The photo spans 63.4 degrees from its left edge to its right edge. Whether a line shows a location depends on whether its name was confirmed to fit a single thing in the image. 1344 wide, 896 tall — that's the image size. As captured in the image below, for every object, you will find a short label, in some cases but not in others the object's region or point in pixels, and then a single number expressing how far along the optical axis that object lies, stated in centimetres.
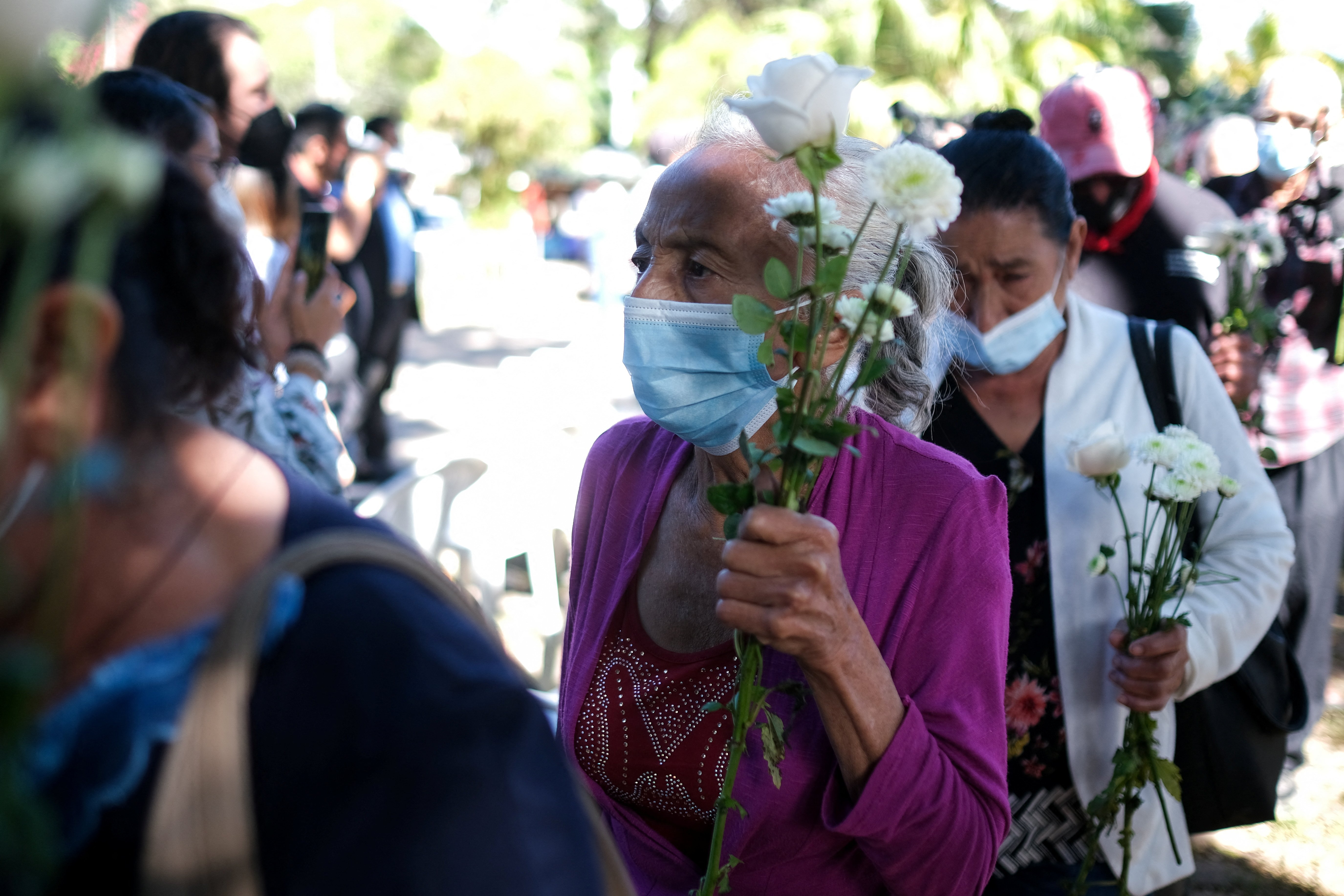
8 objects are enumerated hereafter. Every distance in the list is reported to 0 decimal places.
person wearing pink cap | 325
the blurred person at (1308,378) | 399
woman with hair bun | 217
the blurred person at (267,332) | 189
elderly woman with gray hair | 146
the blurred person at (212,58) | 302
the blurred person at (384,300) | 795
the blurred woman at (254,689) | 84
